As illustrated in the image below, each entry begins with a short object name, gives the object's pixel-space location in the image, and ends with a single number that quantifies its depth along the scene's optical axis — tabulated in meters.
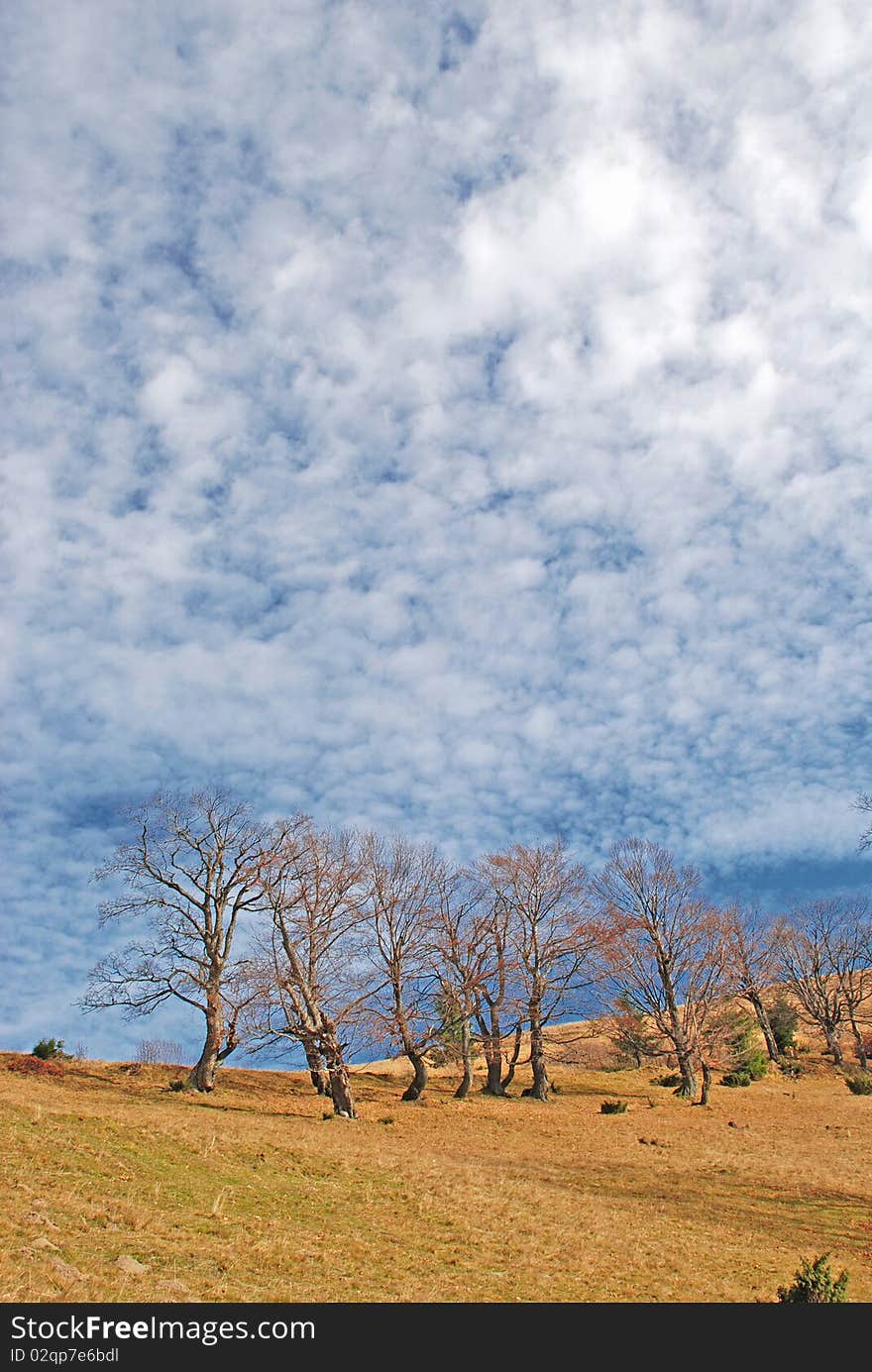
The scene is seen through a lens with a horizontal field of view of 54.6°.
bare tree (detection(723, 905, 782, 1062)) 60.31
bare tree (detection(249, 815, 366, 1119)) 33.59
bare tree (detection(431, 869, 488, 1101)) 42.16
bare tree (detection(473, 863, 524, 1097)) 43.38
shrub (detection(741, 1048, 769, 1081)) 53.41
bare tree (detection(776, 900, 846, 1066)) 66.38
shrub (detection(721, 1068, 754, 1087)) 51.19
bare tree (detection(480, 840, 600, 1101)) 44.78
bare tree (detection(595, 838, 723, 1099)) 45.72
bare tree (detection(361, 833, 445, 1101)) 39.25
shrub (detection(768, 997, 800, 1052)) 66.50
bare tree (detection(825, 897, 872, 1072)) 66.00
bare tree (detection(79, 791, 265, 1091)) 36.34
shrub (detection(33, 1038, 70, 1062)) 40.03
